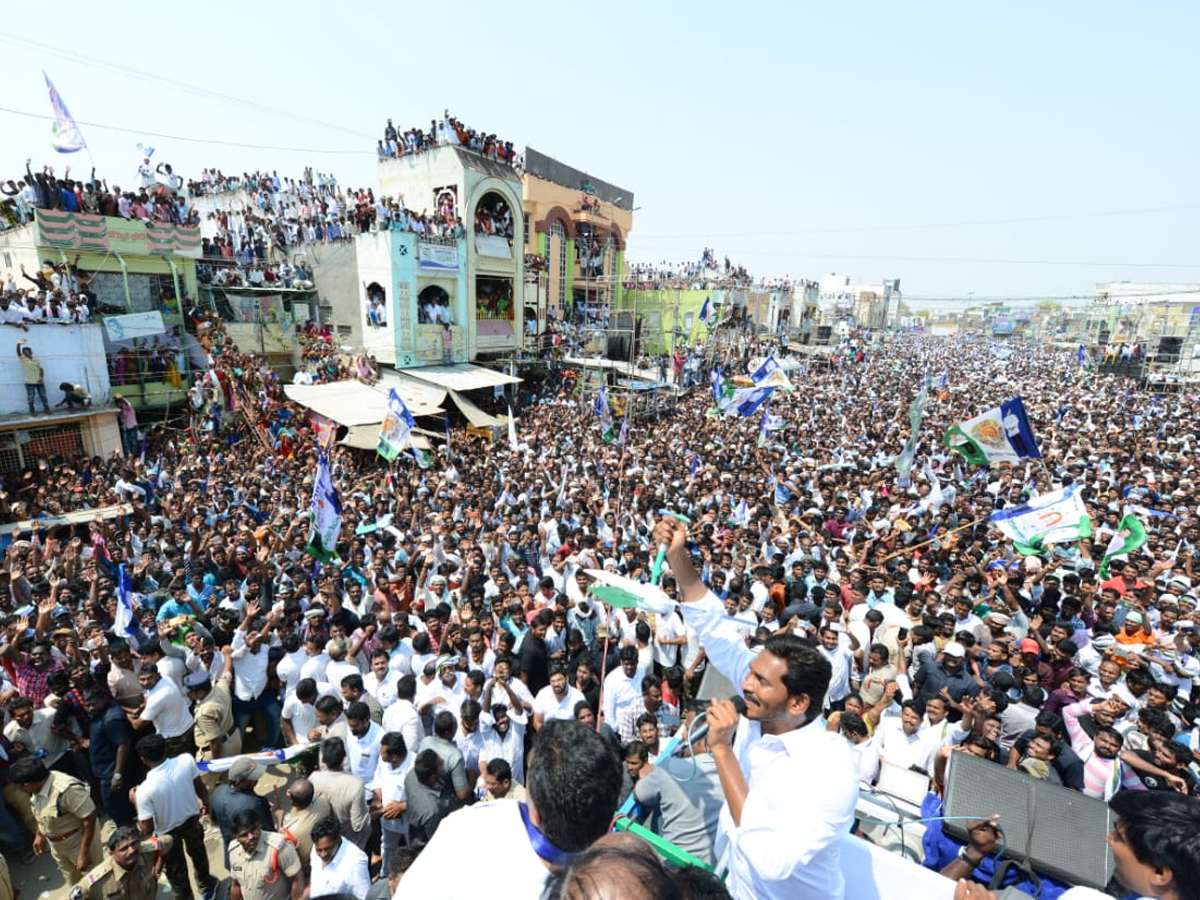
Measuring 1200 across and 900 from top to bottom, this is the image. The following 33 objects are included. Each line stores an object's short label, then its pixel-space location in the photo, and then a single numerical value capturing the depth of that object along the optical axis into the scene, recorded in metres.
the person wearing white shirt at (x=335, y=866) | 2.96
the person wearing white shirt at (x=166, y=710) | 4.18
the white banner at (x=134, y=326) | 14.10
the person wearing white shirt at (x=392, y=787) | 3.62
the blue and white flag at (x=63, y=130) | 13.62
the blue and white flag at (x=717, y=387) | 18.93
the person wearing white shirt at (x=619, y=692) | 4.51
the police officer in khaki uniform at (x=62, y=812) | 3.56
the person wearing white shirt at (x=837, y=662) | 4.93
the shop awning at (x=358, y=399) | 15.37
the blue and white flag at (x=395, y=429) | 10.98
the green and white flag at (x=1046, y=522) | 6.46
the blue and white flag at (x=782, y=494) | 10.38
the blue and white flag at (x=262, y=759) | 3.68
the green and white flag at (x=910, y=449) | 10.34
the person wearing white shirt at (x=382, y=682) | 4.59
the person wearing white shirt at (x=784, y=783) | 1.59
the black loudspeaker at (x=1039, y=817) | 2.19
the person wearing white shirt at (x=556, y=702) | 4.34
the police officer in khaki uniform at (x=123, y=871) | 3.09
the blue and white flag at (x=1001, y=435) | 8.50
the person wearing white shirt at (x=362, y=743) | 3.80
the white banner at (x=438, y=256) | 19.95
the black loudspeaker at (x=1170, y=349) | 30.73
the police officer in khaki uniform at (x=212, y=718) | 4.36
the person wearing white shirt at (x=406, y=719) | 3.98
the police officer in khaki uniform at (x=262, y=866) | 3.08
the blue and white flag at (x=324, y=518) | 6.90
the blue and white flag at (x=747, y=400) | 13.45
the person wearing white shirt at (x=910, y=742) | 3.96
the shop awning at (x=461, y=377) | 19.30
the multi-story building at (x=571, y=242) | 29.61
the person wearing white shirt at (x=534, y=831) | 1.61
